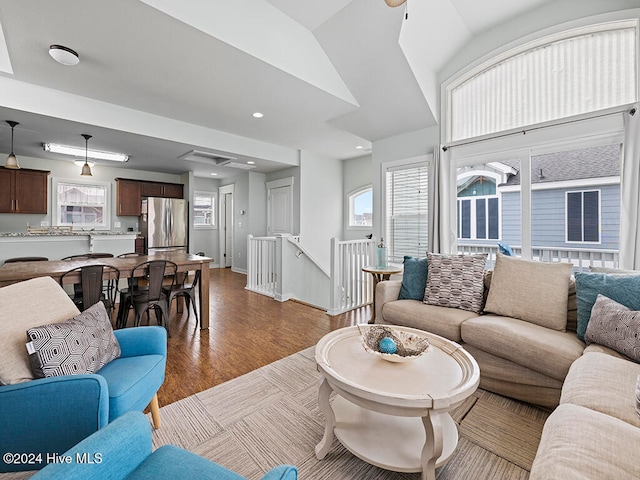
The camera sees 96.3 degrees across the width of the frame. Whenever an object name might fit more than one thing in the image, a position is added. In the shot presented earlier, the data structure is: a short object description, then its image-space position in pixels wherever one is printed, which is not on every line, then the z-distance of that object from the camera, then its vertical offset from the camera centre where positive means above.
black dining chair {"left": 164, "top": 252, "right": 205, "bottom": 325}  3.33 -0.64
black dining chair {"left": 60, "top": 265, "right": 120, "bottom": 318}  2.63 -0.38
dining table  2.50 -0.30
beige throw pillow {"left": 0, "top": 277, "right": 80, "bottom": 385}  1.26 -0.40
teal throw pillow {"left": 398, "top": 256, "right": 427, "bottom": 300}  2.85 -0.42
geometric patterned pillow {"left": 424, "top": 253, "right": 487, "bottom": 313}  2.54 -0.41
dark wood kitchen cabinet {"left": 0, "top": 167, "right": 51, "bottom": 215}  4.97 +0.86
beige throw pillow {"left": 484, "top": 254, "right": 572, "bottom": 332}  2.13 -0.42
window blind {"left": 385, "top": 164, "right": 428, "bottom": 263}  4.09 +0.39
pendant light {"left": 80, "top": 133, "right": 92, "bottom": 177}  4.17 +1.45
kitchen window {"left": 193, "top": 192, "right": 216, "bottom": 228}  7.71 +0.78
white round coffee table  1.23 -0.71
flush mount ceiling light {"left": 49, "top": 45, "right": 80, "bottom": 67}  2.45 +1.59
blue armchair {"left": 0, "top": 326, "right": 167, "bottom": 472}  1.13 -0.70
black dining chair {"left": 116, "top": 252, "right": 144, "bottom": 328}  3.10 -0.75
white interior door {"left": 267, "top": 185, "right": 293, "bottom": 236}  6.36 +0.64
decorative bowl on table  1.55 -0.61
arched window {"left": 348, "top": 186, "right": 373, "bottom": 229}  6.65 +0.72
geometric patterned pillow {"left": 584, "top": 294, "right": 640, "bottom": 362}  1.59 -0.53
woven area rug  1.45 -1.15
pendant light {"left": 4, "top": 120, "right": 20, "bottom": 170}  3.91 +1.04
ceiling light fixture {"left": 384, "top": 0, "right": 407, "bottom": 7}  1.66 +1.37
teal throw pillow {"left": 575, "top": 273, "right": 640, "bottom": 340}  1.79 -0.35
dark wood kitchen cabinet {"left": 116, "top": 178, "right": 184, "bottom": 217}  6.18 +1.03
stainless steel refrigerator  6.28 +0.33
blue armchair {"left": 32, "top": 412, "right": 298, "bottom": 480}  0.74 -0.65
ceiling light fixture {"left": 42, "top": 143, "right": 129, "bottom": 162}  4.53 +1.45
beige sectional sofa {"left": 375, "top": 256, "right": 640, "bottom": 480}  0.95 -0.70
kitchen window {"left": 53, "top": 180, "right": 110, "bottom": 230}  5.70 +0.70
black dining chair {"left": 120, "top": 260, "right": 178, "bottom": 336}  2.98 -0.59
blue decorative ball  1.57 -0.60
